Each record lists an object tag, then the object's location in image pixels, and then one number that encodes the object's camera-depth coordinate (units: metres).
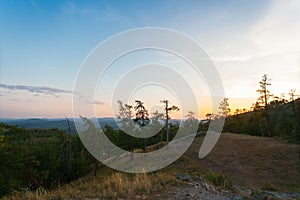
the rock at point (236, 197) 7.15
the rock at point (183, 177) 8.77
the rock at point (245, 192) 8.06
